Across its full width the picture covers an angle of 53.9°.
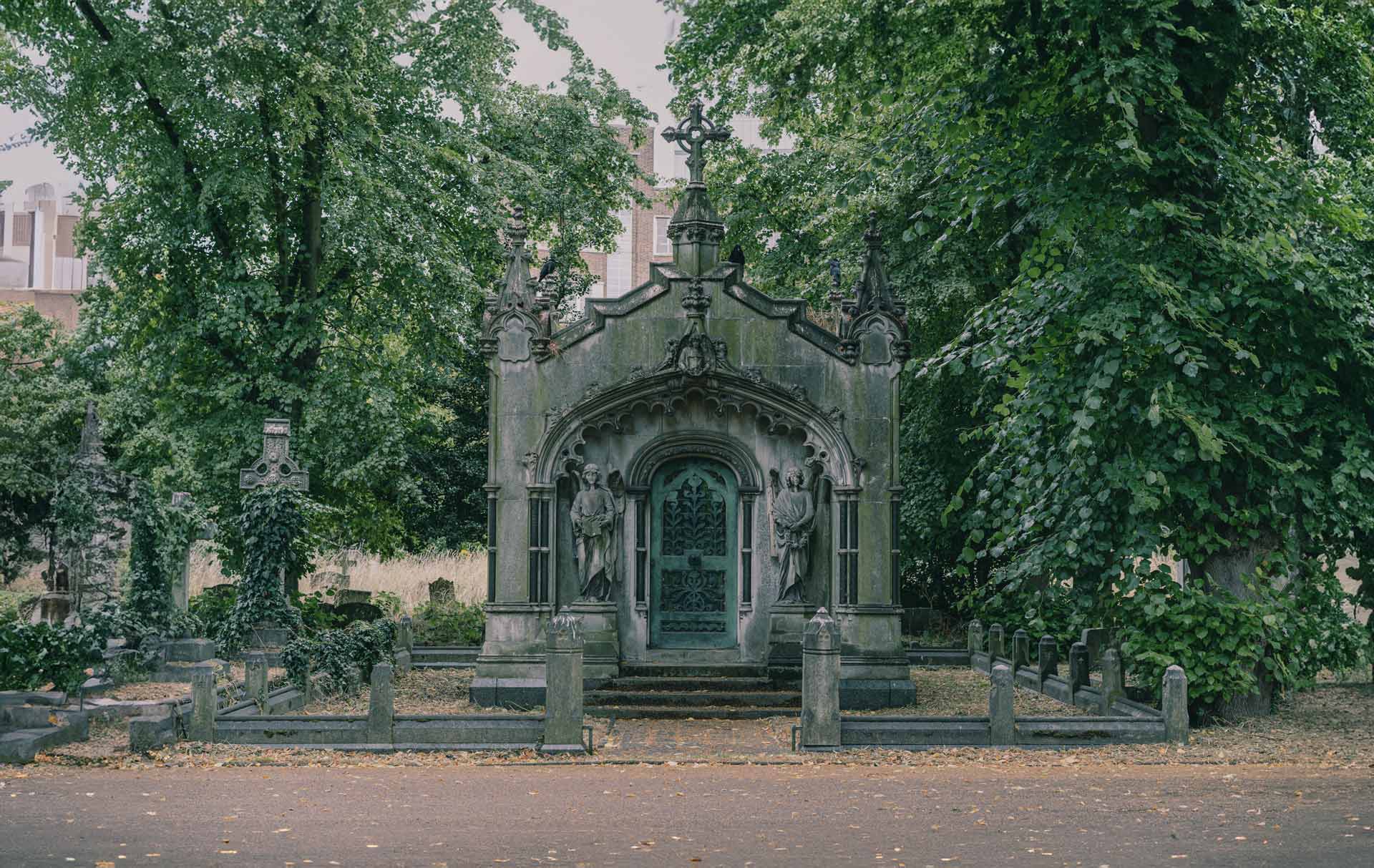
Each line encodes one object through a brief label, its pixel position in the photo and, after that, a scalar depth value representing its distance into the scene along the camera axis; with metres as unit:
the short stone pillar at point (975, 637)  23.48
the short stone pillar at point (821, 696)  13.23
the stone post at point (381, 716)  13.24
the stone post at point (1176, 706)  13.52
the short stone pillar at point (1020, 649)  20.78
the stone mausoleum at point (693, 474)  17.17
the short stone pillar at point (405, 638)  21.44
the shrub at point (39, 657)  14.44
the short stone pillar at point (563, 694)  13.23
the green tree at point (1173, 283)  13.88
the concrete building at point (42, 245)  65.56
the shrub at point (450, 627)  25.28
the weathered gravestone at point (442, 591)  29.23
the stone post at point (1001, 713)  13.38
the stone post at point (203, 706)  13.17
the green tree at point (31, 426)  35.44
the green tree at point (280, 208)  22.36
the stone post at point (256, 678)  14.51
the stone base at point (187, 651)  20.23
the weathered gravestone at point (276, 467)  18.72
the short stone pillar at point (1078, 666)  16.83
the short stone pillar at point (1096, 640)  18.50
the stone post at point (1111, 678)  15.42
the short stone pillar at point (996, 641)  22.39
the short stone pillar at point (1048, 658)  18.70
